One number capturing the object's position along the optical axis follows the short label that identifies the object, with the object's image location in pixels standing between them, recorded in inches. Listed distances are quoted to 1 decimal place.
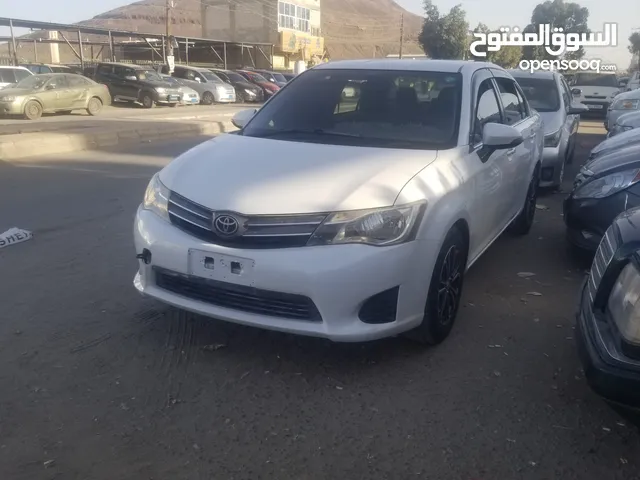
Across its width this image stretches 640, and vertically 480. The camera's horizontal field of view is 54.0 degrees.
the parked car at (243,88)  1210.0
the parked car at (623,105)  512.4
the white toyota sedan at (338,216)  122.8
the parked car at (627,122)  375.8
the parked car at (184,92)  1005.2
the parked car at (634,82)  880.9
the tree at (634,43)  3012.8
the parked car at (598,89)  871.6
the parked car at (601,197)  186.9
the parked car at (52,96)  721.6
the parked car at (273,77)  1315.2
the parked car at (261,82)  1223.5
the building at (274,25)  2134.6
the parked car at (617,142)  243.4
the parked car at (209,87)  1085.8
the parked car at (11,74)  810.8
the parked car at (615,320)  96.1
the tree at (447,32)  1820.9
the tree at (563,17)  2030.0
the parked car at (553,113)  322.0
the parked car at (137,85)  979.3
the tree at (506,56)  1726.4
